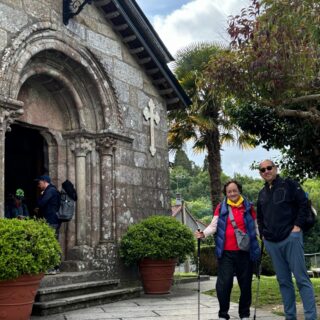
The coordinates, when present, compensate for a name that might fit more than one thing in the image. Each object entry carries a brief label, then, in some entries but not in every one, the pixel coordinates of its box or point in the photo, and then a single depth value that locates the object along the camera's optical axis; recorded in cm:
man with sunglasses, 547
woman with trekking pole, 584
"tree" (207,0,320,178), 749
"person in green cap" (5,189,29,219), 898
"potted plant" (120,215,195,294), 920
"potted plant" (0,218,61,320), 599
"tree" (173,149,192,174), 7812
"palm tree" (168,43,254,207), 1608
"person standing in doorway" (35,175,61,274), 837
